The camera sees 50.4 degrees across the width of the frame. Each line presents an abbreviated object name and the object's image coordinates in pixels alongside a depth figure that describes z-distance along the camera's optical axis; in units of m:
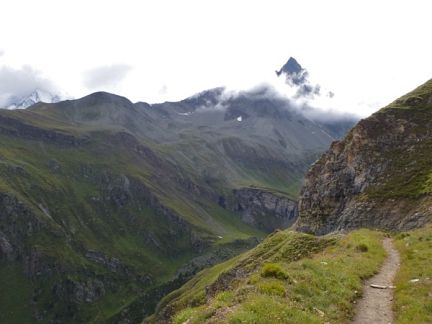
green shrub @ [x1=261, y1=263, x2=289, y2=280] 25.45
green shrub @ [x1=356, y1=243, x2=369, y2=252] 43.39
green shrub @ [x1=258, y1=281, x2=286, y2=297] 22.00
